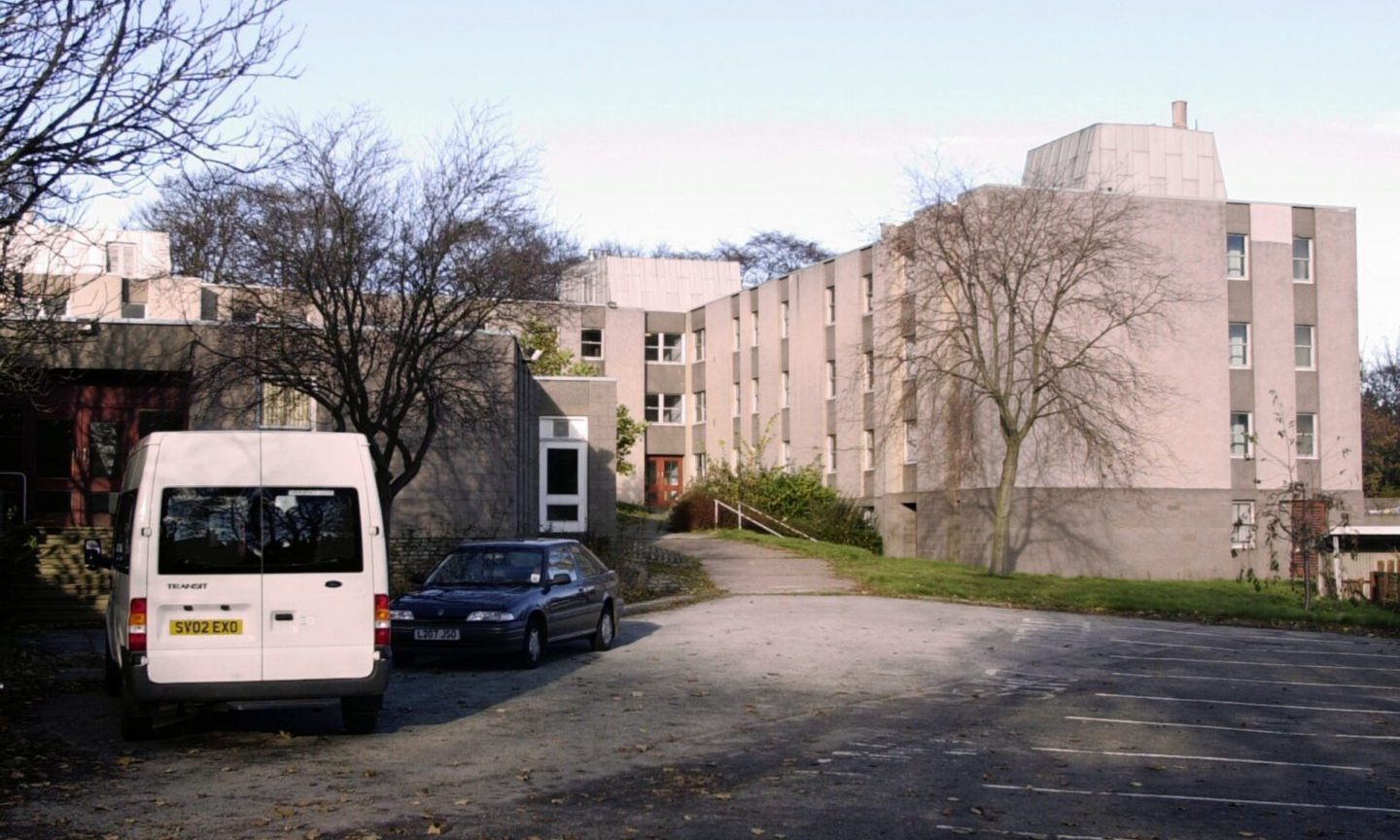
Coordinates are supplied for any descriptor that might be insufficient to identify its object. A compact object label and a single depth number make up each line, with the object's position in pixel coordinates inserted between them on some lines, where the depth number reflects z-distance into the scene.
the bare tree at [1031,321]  38.62
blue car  17.42
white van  11.84
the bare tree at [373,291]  23.31
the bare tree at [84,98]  10.95
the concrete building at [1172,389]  43.19
